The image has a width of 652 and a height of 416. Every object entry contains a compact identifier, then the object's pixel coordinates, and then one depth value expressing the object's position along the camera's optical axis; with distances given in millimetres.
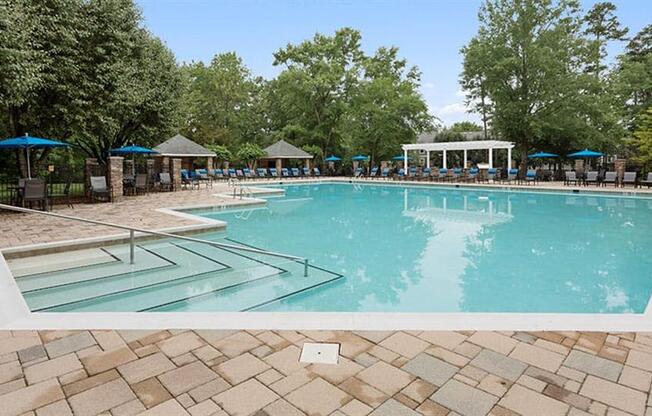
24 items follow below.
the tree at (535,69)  24047
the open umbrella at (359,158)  30019
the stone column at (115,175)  13336
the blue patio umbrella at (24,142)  10539
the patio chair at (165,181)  17672
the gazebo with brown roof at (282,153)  30219
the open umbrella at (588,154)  20755
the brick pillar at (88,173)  13848
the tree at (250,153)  27344
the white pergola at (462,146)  24109
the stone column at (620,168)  18203
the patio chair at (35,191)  10070
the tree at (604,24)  31391
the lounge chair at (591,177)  18723
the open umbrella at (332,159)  32219
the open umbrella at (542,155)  24106
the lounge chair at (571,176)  19422
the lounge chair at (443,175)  23584
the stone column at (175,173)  18141
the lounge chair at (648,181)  16781
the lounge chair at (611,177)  18203
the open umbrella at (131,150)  16016
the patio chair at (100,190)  12984
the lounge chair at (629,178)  17656
